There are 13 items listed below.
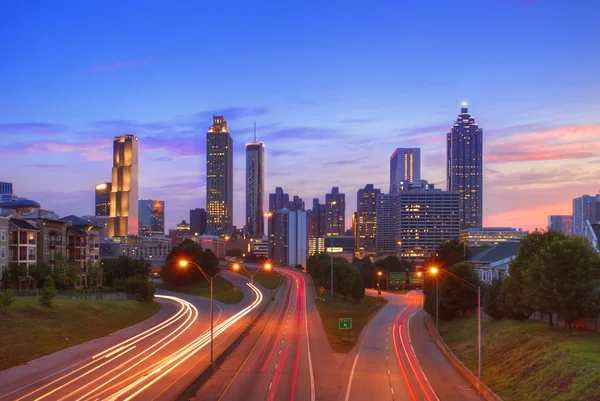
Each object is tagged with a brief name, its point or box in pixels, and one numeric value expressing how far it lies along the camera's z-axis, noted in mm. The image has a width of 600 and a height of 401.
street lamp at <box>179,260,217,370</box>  41156
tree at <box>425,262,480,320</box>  77438
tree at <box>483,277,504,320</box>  62312
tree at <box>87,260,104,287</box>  103062
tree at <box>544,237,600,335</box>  43438
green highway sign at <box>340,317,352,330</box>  61375
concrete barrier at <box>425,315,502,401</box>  35250
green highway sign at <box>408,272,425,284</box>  120519
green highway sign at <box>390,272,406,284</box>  118062
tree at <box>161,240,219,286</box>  132125
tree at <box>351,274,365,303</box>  112375
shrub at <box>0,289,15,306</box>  52812
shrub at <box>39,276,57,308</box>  57984
